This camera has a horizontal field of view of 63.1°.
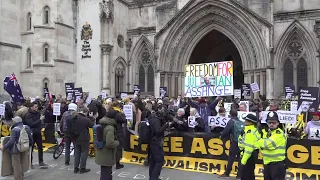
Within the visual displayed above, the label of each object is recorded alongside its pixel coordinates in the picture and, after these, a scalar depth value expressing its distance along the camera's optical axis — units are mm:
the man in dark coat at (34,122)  7486
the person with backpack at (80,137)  7158
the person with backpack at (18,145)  6157
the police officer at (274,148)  4445
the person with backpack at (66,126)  7302
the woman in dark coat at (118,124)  5717
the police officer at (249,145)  4629
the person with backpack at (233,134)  6429
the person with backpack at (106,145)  5556
